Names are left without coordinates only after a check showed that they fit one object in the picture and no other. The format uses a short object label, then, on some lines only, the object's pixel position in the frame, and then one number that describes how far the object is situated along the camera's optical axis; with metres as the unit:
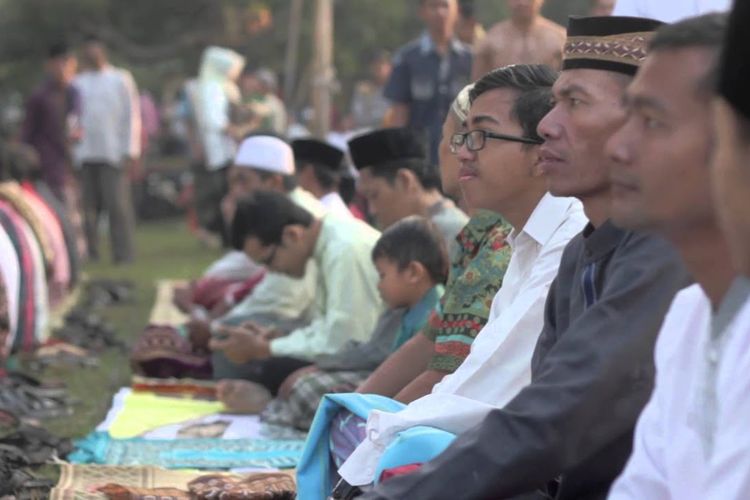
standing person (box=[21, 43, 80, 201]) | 26.12
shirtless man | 13.97
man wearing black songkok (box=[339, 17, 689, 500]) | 5.22
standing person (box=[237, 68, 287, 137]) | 25.28
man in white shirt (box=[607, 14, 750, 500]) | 4.24
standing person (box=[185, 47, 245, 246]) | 26.08
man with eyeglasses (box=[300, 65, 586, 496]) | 6.46
